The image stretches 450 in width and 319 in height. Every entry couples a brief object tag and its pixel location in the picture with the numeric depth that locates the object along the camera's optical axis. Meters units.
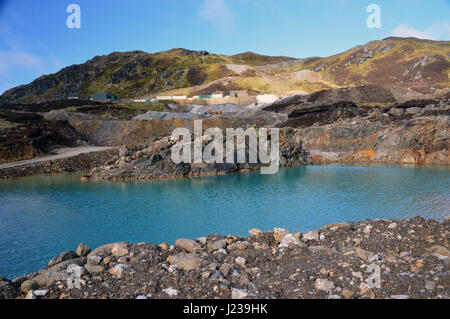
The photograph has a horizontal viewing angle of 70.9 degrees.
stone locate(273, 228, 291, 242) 12.08
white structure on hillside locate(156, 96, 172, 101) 124.50
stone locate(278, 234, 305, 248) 11.05
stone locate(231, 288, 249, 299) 7.97
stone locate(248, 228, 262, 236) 13.45
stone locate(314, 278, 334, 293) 8.06
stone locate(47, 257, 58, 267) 10.82
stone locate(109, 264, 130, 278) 9.27
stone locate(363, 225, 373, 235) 12.19
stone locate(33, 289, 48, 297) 8.21
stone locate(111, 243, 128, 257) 10.89
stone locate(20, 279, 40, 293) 8.62
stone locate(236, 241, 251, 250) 11.16
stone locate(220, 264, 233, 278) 9.11
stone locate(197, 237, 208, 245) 12.21
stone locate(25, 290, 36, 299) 8.12
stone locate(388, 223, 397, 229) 12.29
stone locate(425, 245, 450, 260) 9.53
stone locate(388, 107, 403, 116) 60.59
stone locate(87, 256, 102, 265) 10.15
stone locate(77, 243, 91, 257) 11.83
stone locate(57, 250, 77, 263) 11.11
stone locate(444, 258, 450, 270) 8.76
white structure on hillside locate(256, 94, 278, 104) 105.31
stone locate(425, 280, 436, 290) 7.80
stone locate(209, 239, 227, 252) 11.21
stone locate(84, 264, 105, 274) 9.50
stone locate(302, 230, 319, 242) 11.90
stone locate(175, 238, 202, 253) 11.38
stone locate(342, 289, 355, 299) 7.76
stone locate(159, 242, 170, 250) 11.71
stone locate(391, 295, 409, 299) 7.60
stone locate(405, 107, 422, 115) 59.54
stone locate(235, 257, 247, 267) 9.80
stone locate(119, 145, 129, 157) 39.97
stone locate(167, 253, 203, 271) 9.66
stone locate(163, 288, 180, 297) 8.15
